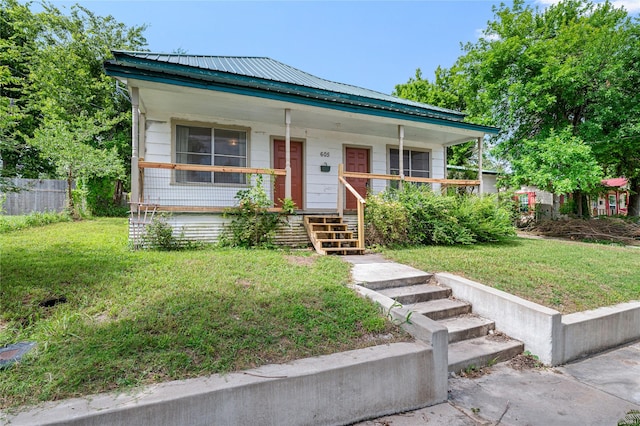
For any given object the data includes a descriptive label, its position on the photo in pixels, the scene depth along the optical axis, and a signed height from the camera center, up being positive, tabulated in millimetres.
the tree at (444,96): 18969 +7445
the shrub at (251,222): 6559 -179
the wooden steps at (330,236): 6637 -496
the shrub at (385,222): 7062 -182
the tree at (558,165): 10453 +1753
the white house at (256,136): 6594 +2223
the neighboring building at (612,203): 22109 +929
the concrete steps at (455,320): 3348 -1321
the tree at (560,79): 11250 +5157
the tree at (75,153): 10609 +2099
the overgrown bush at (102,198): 13547 +658
